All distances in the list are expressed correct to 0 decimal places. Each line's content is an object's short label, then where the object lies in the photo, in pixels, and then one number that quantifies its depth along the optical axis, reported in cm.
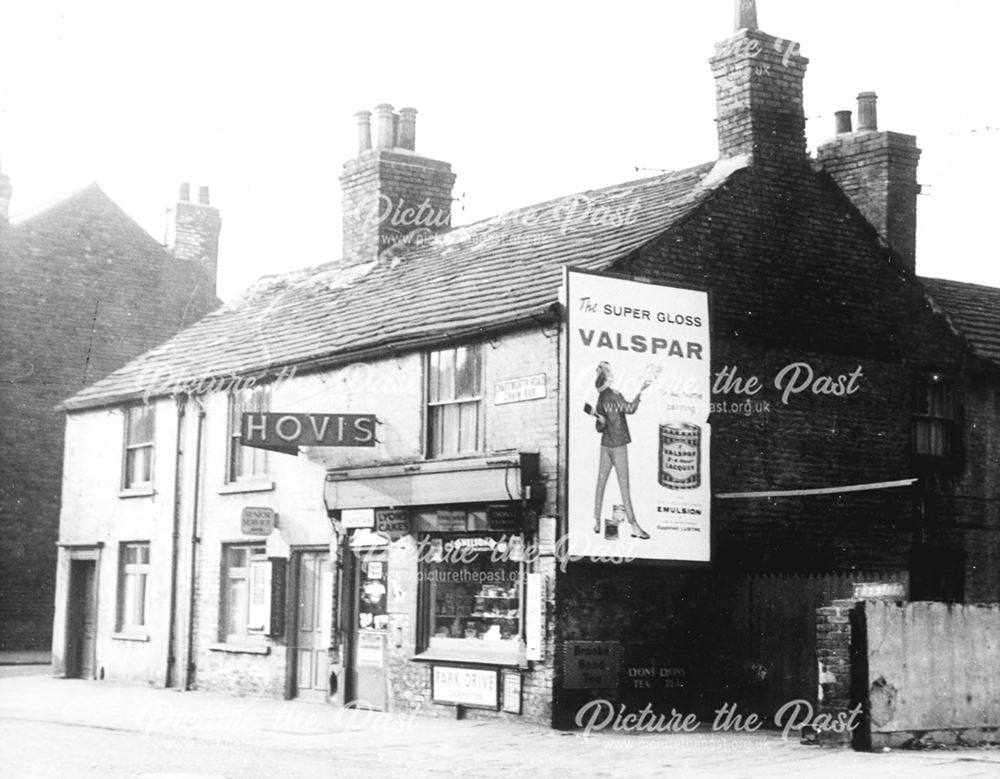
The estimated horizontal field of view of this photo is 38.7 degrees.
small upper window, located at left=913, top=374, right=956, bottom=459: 2009
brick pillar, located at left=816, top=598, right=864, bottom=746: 1373
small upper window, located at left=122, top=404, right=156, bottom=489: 2431
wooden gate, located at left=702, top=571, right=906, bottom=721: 1636
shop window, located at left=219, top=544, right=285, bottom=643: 2055
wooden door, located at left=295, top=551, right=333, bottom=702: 1983
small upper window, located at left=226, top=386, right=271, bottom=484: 2167
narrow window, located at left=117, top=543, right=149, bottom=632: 2400
